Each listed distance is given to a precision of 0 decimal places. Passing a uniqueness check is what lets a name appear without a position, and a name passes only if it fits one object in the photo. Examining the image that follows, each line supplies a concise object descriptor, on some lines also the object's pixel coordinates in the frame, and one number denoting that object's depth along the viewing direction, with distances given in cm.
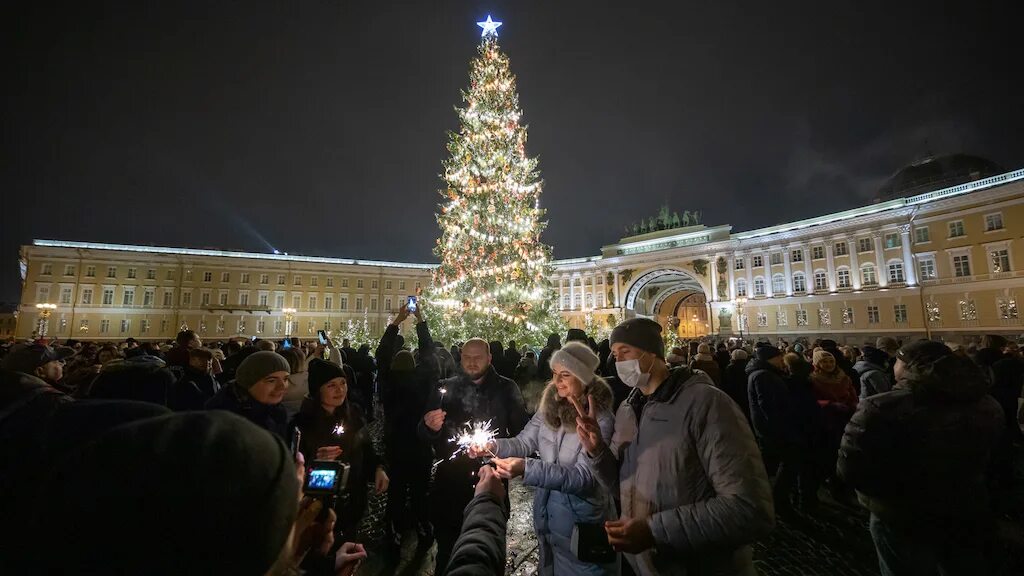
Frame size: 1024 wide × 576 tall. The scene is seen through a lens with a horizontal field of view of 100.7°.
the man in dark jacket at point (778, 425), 527
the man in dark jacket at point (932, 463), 251
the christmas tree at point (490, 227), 1459
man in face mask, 190
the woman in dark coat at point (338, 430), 329
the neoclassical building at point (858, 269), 3102
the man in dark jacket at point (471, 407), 373
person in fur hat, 266
